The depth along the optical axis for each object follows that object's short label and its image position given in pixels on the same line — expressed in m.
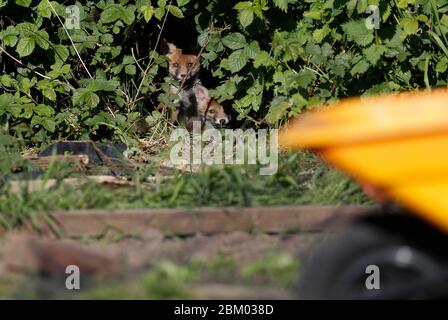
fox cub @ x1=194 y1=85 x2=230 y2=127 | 12.62
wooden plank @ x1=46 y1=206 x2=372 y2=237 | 7.35
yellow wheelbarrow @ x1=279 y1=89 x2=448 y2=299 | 5.26
